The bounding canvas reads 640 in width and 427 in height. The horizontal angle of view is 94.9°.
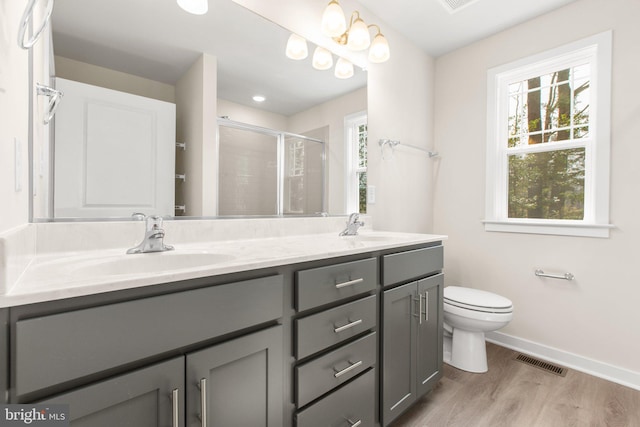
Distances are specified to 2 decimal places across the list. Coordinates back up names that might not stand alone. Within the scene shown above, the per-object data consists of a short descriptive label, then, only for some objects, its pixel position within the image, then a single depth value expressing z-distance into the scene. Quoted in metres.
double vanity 0.58
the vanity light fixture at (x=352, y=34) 1.70
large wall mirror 1.06
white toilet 1.84
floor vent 1.97
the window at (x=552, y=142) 1.93
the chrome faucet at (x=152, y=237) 1.07
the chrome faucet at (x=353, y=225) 1.87
